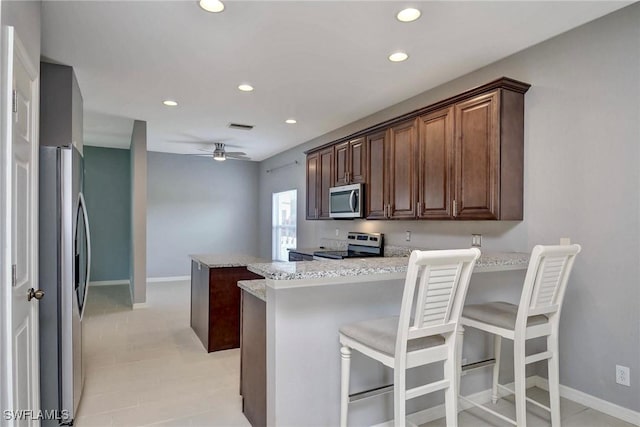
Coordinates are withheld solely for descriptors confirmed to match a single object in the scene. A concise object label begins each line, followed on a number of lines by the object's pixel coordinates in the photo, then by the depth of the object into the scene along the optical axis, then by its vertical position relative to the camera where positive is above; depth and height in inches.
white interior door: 56.8 -1.6
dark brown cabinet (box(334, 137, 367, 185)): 165.0 +26.0
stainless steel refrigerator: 82.2 -15.0
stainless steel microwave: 164.6 +6.8
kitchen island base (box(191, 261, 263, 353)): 140.4 -36.3
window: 281.3 -6.0
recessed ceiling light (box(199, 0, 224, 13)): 84.9 +50.5
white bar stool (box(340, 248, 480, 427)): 59.6 -20.7
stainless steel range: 173.5 -16.4
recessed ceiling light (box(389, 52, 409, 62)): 113.4 +51.0
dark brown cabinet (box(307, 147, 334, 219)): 190.7 +19.1
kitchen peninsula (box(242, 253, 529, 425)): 69.9 -23.2
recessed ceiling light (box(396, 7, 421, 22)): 88.7 +50.7
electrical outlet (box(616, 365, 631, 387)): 88.0 -39.4
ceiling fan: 234.4 +41.4
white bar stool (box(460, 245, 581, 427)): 74.3 -22.7
